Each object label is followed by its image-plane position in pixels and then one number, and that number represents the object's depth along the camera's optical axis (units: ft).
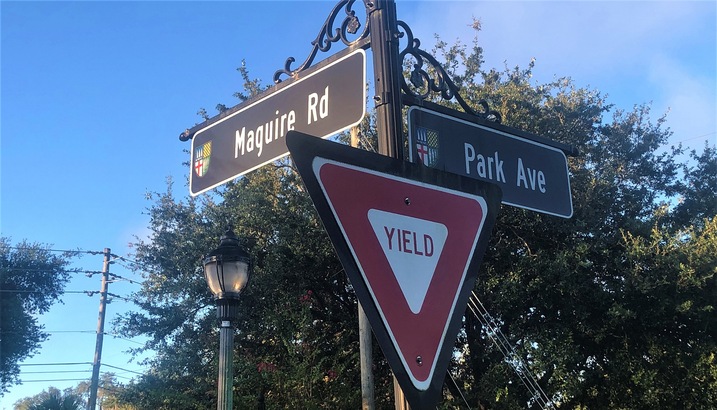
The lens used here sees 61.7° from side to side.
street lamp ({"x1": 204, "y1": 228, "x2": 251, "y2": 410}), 17.42
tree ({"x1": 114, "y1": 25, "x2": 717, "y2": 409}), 35.24
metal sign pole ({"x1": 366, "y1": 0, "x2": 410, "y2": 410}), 7.10
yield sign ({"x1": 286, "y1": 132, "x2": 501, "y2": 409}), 4.75
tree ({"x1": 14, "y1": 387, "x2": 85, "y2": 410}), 30.68
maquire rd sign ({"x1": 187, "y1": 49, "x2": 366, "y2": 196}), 8.13
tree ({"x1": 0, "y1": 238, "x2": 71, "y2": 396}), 87.51
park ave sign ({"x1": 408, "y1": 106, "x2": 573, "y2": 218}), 7.99
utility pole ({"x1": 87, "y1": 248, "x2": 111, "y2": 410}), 79.56
